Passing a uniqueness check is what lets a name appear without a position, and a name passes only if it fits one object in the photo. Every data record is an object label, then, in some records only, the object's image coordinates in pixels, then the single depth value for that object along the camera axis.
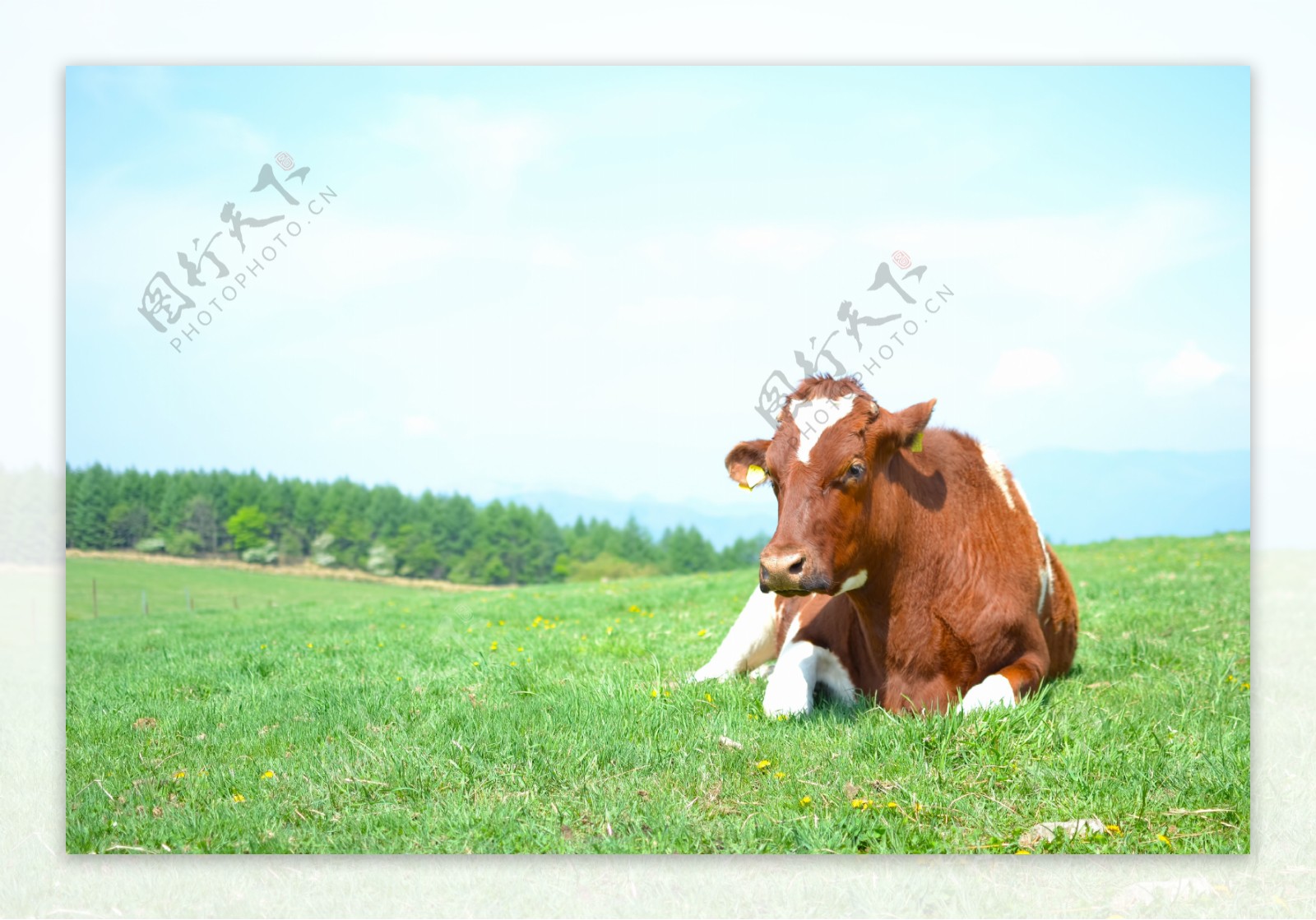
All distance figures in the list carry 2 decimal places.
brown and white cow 4.50
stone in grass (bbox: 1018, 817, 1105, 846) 4.08
